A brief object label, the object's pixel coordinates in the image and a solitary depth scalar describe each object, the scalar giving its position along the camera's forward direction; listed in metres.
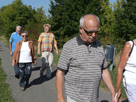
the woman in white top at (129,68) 2.46
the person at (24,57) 5.27
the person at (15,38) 6.45
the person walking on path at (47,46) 6.35
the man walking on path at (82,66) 2.20
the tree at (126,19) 11.05
